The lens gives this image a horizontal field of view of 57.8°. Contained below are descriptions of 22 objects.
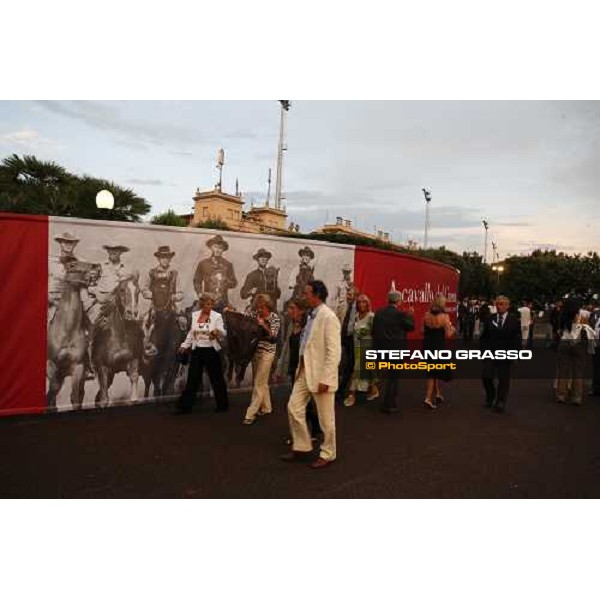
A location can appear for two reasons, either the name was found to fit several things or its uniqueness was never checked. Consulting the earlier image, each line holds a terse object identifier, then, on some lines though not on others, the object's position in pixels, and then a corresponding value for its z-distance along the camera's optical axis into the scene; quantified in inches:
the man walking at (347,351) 360.2
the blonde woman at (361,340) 353.4
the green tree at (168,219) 1077.1
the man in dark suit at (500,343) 336.8
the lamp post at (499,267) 1269.8
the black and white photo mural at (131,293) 294.0
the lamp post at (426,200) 2168.6
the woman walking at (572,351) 365.7
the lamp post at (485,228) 2489.2
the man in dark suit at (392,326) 334.6
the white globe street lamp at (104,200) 433.7
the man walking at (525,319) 715.8
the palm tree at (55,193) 554.3
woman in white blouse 306.7
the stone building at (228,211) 2896.2
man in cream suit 220.7
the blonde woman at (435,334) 349.7
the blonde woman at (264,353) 295.0
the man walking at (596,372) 407.2
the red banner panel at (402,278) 448.8
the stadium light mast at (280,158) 1908.2
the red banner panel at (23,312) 278.4
